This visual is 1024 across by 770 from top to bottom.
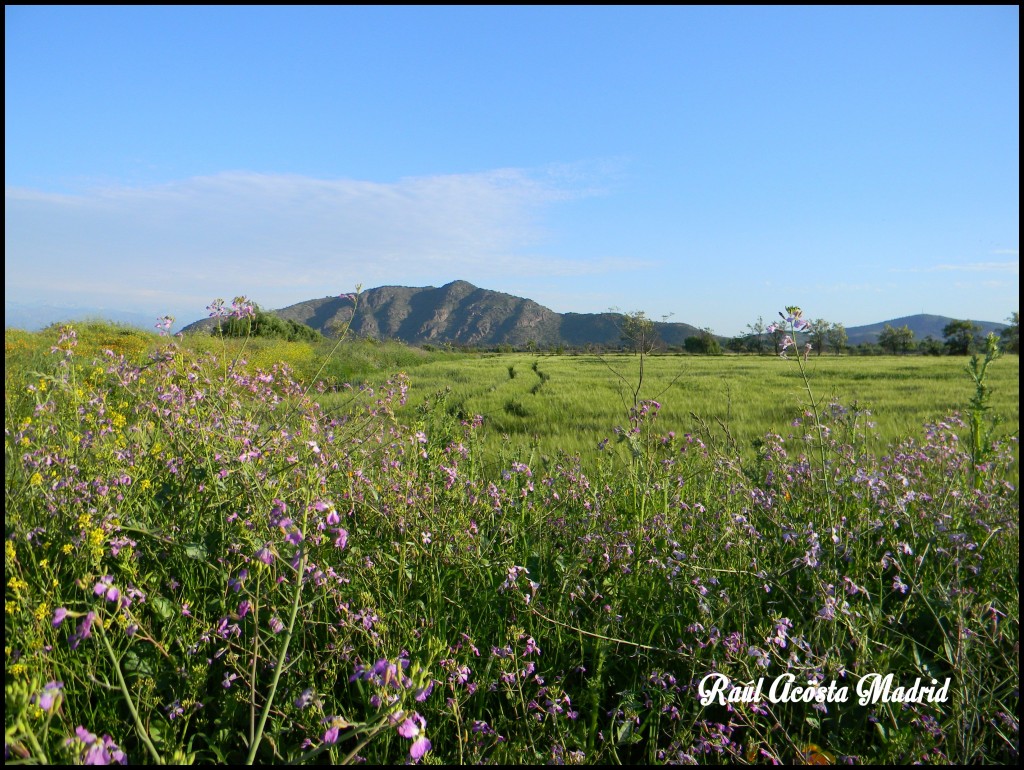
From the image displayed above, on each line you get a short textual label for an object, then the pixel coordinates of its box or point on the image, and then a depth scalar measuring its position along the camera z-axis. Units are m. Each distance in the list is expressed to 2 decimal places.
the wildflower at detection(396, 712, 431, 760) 1.25
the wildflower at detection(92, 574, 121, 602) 1.52
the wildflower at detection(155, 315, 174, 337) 2.93
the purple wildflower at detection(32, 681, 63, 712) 1.20
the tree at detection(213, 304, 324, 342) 20.85
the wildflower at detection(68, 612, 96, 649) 1.44
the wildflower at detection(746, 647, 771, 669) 1.93
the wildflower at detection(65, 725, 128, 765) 1.21
